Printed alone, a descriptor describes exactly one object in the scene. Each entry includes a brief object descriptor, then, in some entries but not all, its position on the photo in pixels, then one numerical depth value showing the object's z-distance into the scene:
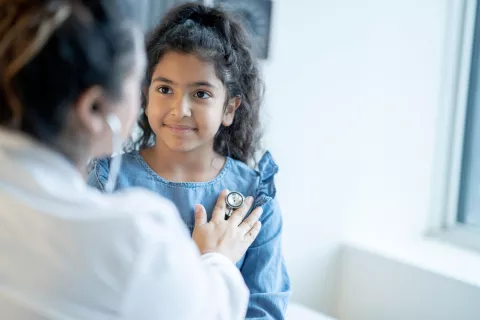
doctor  0.65
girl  1.22
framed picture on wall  1.74
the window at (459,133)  2.29
